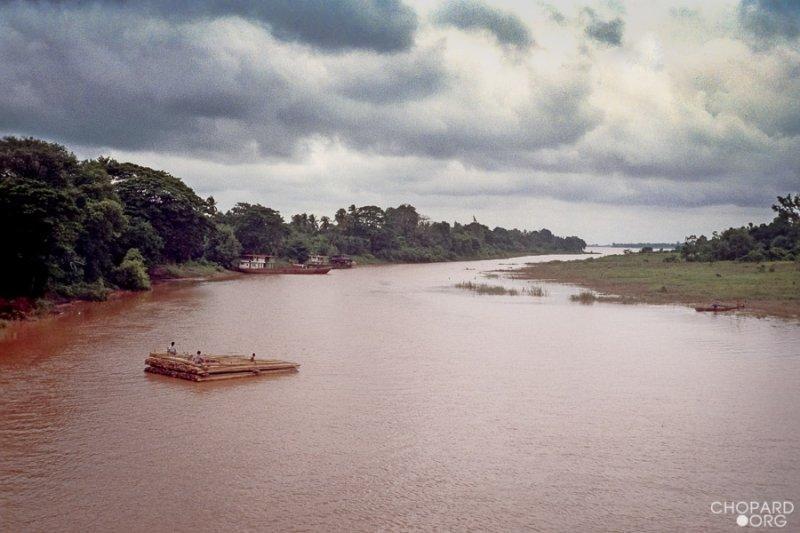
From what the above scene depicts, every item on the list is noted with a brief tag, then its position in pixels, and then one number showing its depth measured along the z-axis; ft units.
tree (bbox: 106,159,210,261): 217.97
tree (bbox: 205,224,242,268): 294.25
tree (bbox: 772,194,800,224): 300.40
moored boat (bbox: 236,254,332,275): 305.32
